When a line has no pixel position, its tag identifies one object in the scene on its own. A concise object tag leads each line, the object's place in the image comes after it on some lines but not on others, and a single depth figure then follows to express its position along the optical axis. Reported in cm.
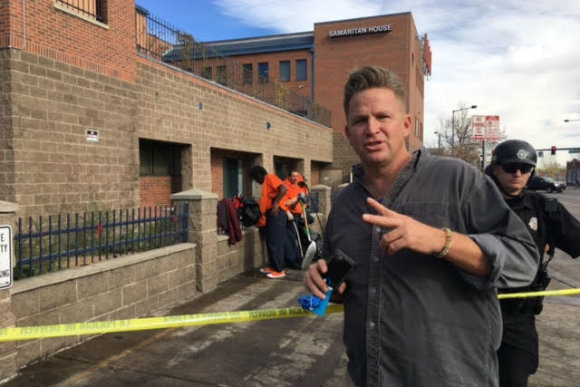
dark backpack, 880
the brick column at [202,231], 700
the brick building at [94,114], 784
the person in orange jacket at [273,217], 805
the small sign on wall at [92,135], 938
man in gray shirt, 145
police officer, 290
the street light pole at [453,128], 3163
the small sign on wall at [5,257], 330
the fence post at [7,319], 379
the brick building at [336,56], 3531
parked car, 4341
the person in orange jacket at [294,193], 861
